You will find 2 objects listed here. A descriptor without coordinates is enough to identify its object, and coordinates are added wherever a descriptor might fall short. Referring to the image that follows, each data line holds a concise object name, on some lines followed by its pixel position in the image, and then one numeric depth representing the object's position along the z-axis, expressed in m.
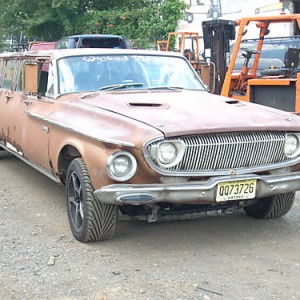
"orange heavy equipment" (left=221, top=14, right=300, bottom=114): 9.38
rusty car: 4.26
